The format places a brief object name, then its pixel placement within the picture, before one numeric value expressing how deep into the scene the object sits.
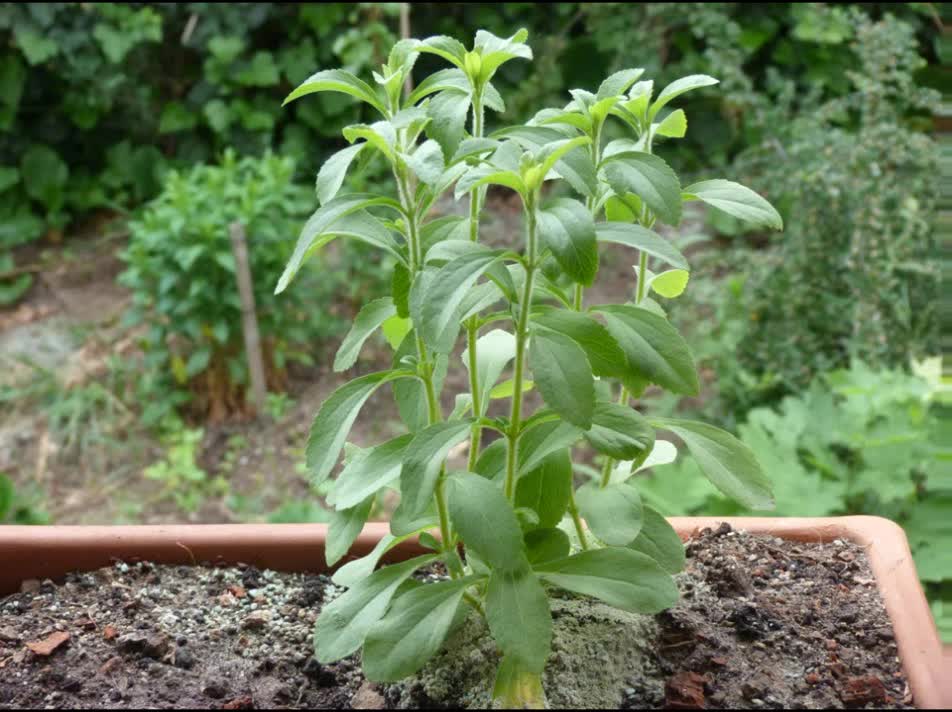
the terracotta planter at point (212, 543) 1.35
